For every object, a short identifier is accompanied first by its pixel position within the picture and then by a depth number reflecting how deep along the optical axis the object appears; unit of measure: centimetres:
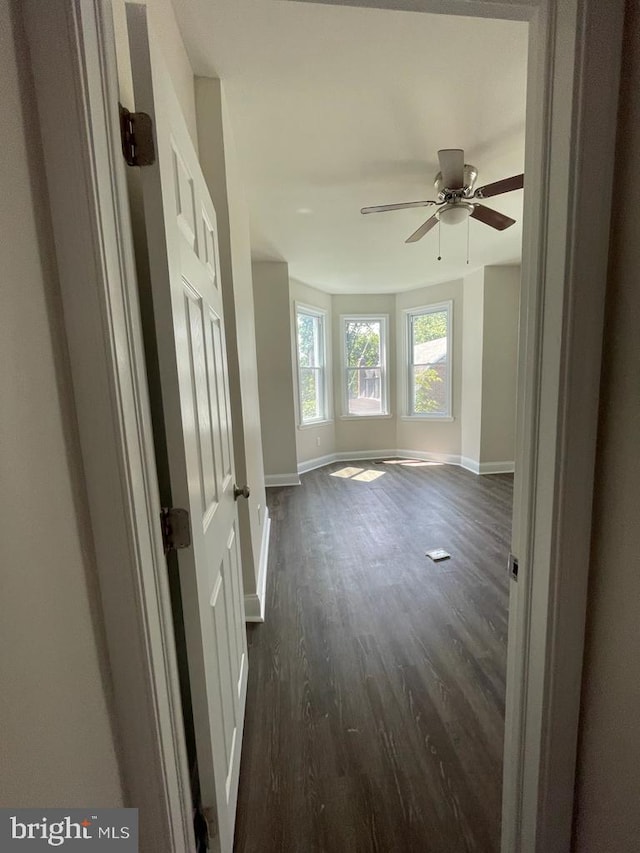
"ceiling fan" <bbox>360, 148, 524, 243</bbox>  207
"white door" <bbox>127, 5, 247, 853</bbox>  73
